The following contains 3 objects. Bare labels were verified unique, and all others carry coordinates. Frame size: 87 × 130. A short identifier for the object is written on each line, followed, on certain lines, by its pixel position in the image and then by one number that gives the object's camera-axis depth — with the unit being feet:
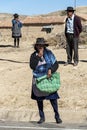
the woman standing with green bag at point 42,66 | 34.09
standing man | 49.03
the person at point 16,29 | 76.38
